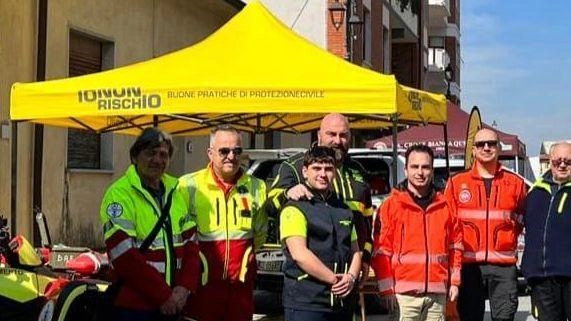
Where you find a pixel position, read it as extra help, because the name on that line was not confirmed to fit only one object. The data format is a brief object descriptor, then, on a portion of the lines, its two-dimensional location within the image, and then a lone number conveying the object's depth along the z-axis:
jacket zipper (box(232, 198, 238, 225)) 5.44
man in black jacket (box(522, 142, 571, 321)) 6.43
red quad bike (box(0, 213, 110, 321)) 4.62
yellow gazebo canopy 8.69
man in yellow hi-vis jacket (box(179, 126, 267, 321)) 5.39
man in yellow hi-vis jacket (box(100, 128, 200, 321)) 4.67
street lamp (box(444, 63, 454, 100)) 30.95
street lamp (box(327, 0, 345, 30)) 22.97
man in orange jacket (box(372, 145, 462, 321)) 5.78
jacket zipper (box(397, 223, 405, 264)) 5.80
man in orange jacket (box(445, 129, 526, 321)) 6.62
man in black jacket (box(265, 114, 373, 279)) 5.55
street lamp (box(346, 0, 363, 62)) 23.11
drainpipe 12.40
